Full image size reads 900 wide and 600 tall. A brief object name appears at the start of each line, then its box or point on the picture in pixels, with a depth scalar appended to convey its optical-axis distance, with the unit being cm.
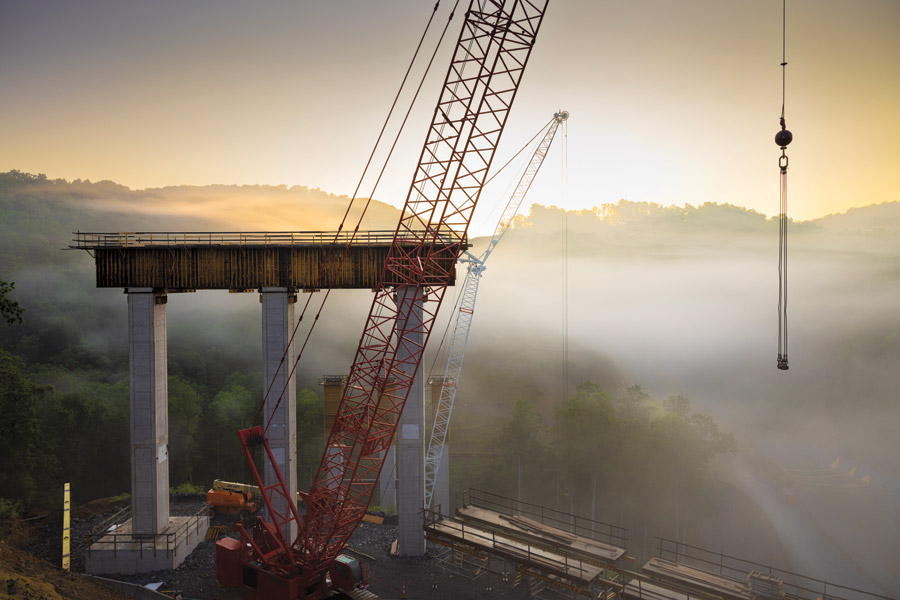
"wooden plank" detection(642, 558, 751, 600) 2414
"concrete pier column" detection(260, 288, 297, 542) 2992
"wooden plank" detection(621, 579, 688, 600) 2395
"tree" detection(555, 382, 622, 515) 6122
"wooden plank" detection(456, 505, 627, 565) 2659
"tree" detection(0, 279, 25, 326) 2423
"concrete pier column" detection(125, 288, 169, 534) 2970
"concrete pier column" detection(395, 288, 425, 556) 3011
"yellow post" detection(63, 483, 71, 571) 2847
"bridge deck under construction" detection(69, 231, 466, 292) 2986
